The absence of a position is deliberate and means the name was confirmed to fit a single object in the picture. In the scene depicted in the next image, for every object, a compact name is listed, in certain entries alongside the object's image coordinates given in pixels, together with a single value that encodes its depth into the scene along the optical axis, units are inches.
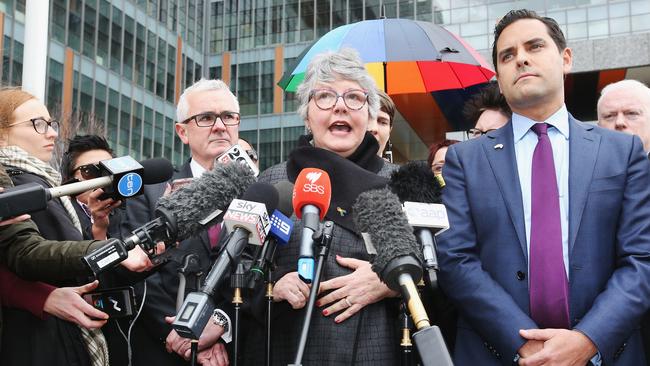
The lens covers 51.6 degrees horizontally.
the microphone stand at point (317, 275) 77.8
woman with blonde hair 119.1
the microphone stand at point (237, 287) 89.7
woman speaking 111.7
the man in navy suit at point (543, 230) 101.7
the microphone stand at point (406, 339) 94.9
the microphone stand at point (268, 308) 91.9
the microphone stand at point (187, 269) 102.0
